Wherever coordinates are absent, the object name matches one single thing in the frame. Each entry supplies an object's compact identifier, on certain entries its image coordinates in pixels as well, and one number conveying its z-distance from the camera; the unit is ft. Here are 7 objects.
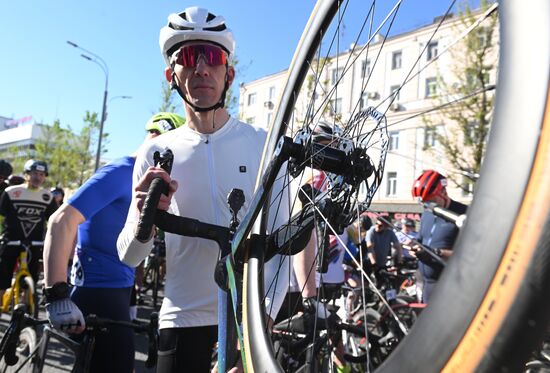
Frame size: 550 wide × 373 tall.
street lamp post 66.99
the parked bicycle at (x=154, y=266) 27.09
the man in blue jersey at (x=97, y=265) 6.50
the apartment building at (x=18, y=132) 226.99
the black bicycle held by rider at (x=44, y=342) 6.95
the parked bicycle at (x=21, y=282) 17.31
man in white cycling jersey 5.55
